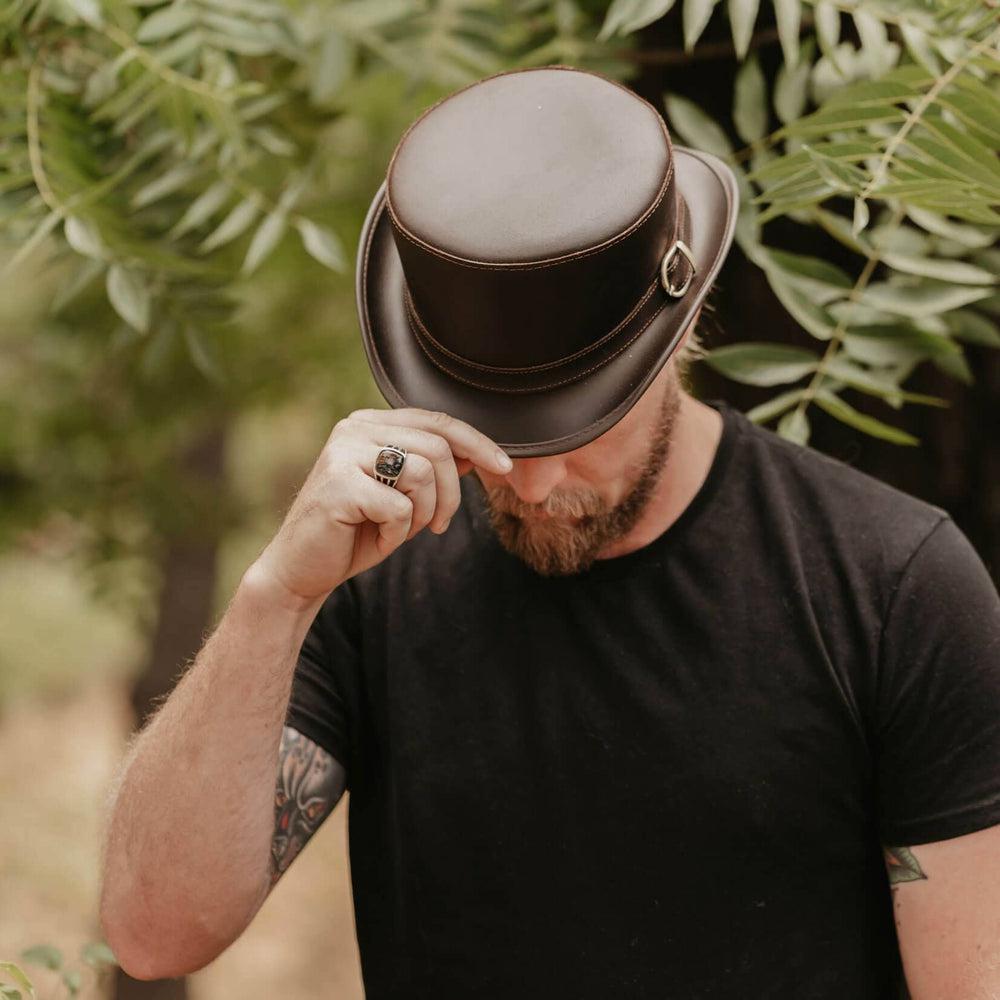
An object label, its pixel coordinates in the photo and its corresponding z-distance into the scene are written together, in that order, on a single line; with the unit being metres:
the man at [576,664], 2.06
